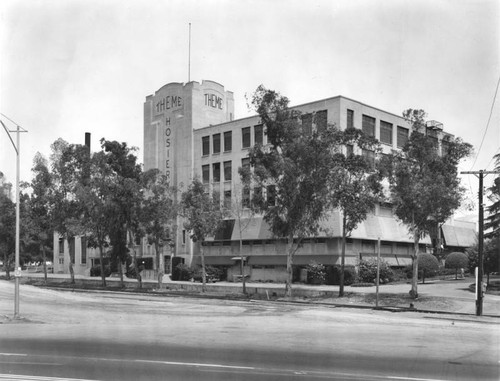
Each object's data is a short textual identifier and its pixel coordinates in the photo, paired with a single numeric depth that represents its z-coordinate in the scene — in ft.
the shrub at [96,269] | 229.23
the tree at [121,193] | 149.07
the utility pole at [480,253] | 91.20
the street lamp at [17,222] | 75.36
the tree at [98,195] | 154.71
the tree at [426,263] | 155.22
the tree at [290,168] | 114.11
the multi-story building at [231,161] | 167.12
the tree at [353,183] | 114.83
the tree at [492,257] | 135.95
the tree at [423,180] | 104.32
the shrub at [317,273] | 156.87
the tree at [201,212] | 137.08
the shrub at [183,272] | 187.52
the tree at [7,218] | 197.98
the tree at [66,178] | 171.12
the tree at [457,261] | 159.53
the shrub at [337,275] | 152.35
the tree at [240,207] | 120.98
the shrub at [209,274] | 180.65
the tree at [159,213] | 145.18
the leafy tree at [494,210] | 140.30
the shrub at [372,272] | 153.37
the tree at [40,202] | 176.04
